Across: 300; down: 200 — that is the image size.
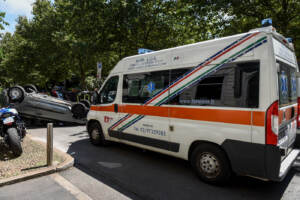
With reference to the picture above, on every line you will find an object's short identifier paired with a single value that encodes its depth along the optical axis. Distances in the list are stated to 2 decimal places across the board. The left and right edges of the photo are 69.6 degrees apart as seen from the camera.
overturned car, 8.99
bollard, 4.49
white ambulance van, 3.17
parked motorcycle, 4.84
